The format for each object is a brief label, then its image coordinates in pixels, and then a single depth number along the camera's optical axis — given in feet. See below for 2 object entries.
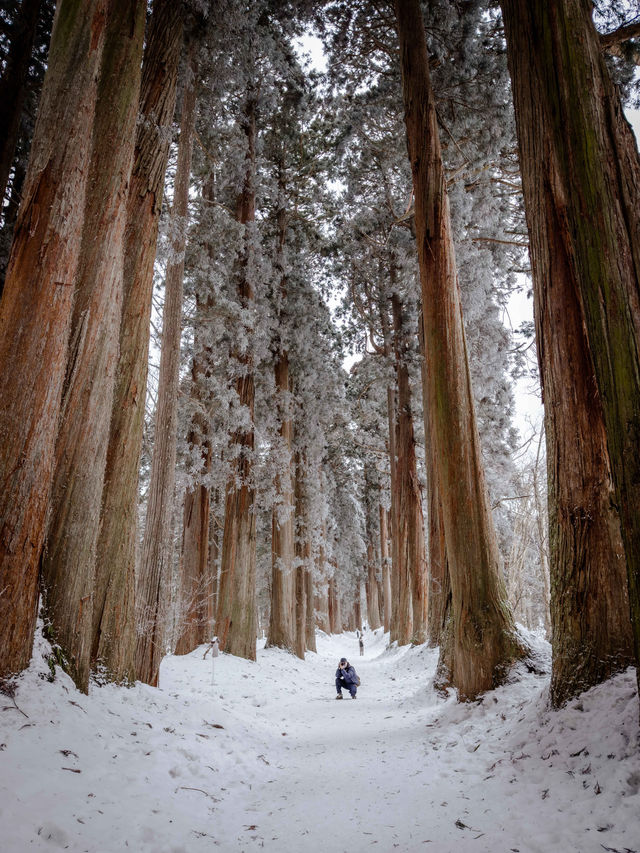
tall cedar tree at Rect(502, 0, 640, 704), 7.57
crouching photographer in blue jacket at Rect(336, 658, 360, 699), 29.01
